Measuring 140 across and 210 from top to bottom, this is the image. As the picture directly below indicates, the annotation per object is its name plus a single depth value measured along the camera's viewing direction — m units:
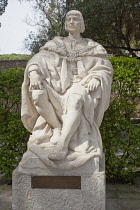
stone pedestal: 2.90
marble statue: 3.00
